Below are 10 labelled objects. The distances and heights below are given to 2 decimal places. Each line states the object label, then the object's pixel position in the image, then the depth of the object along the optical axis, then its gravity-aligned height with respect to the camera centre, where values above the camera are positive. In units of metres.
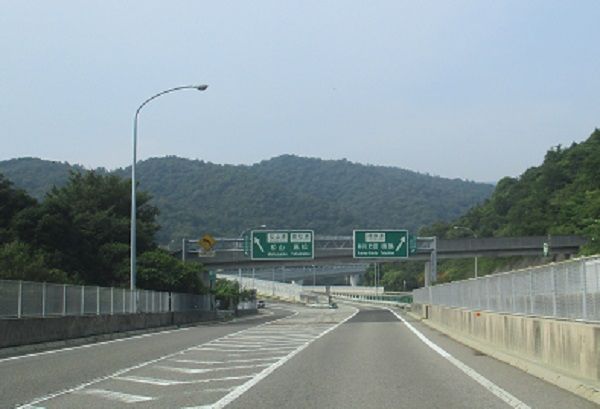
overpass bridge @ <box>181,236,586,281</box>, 74.50 +3.47
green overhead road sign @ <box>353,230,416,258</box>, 65.44 +3.39
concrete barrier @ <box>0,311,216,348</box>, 21.62 -1.41
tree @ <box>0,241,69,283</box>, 43.11 +1.12
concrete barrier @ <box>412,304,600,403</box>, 12.20 -1.29
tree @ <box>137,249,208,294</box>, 61.97 +1.01
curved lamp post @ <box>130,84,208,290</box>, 37.10 +4.87
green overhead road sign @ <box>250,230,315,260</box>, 65.50 +3.36
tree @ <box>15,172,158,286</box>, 59.66 +4.71
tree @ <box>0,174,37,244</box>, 58.12 +6.52
